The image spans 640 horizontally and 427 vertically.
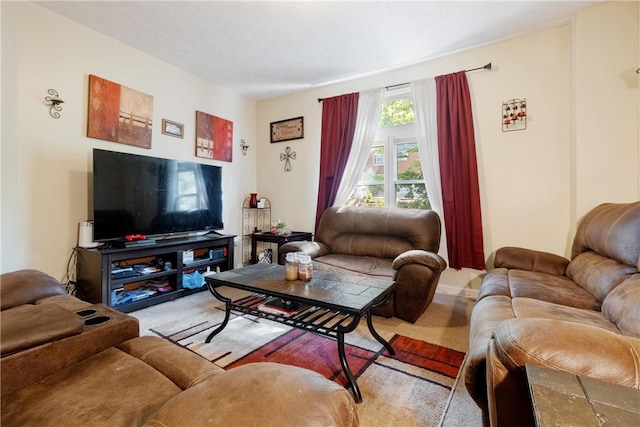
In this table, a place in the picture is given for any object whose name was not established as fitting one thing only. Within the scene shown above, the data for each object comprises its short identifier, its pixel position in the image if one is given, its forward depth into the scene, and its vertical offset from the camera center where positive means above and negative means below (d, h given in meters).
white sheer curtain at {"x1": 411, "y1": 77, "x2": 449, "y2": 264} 3.05 +0.82
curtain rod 2.82 +1.49
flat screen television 2.46 +0.18
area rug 1.36 -0.93
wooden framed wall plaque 4.03 +1.24
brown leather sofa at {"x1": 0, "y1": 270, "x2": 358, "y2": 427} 0.51 -0.41
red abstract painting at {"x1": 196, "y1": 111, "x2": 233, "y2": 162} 3.56 +1.02
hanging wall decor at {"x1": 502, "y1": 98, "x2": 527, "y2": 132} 2.72 +0.96
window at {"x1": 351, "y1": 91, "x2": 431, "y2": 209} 3.34 +0.61
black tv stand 2.32 -0.54
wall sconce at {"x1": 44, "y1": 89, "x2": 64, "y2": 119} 2.34 +0.95
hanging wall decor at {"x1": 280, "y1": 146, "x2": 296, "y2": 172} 4.10 +0.83
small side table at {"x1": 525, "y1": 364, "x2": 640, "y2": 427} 0.51 -0.38
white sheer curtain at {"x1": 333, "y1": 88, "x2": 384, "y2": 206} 3.43 +0.93
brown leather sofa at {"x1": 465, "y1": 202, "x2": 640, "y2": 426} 0.72 -0.41
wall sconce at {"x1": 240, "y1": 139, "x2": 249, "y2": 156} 4.18 +1.01
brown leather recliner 2.23 -0.37
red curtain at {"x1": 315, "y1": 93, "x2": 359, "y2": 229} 3.54 +0.93
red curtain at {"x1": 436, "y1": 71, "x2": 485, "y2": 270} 2.86 +0.41
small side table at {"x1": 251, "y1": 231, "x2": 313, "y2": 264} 3.53 -0.33
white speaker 2.46 -0.19
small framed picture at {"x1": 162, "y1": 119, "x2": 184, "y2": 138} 3.19 +1.00
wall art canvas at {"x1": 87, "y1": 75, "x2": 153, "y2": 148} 2.60 +1.00
